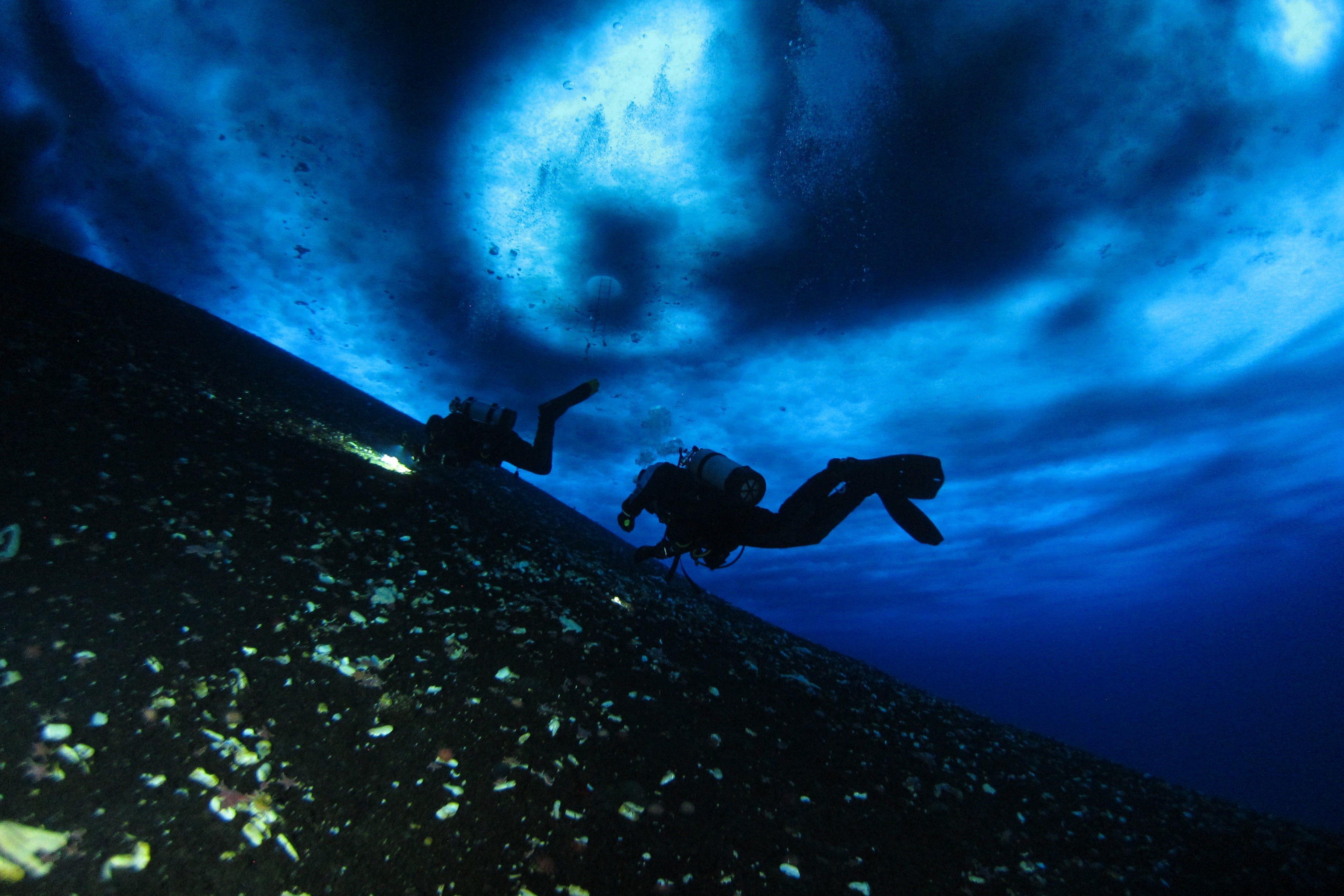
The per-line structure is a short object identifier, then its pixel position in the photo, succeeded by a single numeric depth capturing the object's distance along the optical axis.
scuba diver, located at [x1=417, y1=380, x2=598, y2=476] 8.27
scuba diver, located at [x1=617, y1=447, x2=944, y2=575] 6.28
